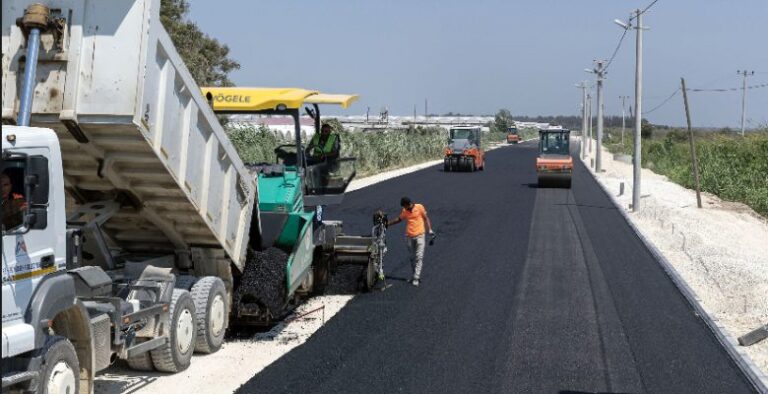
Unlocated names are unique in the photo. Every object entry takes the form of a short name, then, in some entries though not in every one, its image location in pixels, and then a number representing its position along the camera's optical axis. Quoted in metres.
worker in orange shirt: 15.55
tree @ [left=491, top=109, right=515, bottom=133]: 162.02
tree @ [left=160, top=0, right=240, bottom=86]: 39.81
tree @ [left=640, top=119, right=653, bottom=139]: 107.16
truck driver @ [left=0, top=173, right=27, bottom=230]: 6.90
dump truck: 7.12
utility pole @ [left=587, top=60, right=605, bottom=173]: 50.09
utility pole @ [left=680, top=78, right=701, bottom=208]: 29.24
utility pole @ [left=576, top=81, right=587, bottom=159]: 81.00
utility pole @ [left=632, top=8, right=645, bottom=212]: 28.91
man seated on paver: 14.12
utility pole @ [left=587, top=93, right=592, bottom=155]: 84.62
